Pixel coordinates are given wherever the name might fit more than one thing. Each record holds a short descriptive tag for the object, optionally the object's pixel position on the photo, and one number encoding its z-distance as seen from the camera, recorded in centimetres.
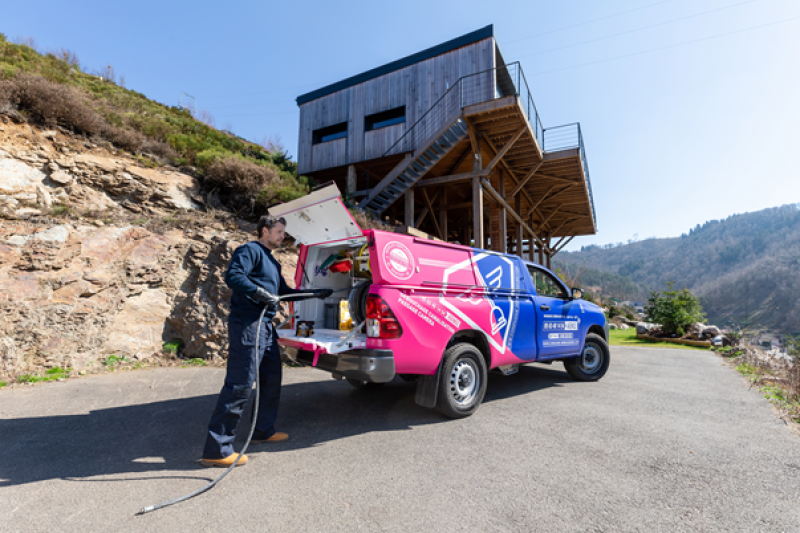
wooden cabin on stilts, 1272
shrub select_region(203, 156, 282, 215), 1012
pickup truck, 364
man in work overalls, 298
